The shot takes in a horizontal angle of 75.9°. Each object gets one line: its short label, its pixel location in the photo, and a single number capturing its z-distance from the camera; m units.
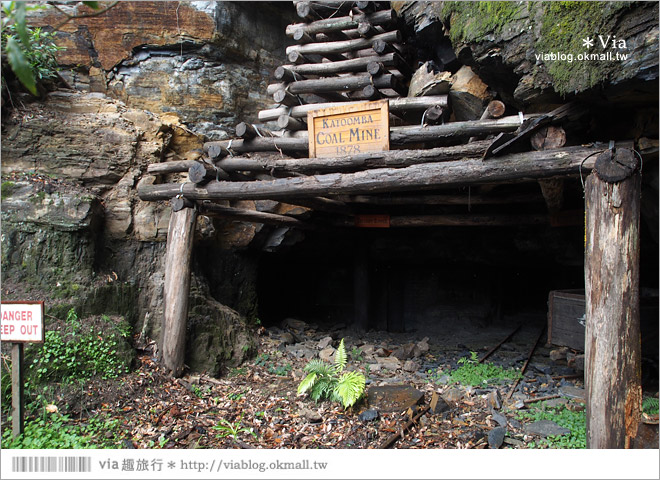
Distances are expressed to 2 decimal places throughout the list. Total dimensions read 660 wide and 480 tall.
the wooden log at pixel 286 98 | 6.84
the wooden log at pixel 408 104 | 5.73
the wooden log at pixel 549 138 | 4.40
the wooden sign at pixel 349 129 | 5.42
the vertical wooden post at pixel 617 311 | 3.81
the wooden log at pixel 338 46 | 6.97
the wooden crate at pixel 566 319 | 5.88
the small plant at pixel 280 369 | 7.16
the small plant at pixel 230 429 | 5.03
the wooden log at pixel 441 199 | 7.41
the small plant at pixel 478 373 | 7.01
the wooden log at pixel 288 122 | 6.64
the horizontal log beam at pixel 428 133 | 5.05
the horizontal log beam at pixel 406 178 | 4.29
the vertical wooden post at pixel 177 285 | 6.42
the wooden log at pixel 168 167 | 6.87
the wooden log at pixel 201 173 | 6.32
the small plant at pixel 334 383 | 5.62
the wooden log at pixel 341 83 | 6.55
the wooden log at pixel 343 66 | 6.83
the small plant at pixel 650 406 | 5.17
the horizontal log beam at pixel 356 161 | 5.04
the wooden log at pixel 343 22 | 6.91
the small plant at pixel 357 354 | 8.34
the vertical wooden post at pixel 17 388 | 3.82
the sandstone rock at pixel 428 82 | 5.77
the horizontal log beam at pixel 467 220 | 8.40
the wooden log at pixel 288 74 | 7.06
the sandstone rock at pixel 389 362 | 7.87
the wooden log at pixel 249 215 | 7.03
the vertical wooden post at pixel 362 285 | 11.75
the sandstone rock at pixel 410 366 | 7.70
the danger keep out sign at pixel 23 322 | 3.73
